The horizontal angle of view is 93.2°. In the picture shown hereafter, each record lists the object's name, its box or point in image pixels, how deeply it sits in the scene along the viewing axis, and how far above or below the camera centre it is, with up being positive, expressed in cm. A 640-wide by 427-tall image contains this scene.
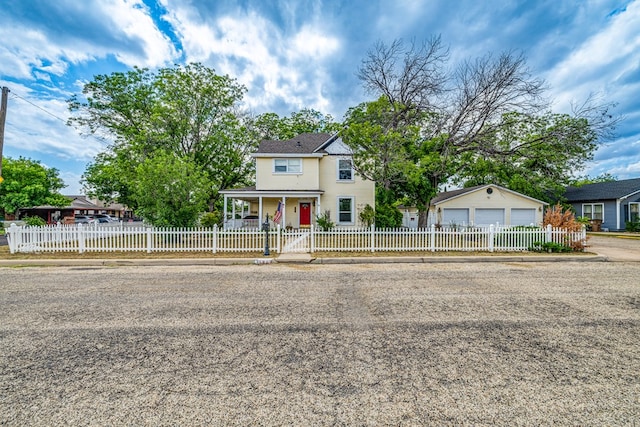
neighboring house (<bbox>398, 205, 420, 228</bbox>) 2620 -14
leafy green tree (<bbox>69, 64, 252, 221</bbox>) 2319 +801
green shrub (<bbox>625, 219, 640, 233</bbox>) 2287 -85
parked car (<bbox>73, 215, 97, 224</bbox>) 3642 -4
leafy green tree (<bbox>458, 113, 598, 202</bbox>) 1629 +354
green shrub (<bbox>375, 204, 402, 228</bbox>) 1833 -3
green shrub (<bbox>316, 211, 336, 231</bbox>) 1811 -31
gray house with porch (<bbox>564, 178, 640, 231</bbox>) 2408 +108
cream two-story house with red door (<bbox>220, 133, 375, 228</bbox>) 2000 +265
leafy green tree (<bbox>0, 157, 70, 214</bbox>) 3095 +332
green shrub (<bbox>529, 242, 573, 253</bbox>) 1169 -124
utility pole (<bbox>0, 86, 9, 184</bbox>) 1198 +447
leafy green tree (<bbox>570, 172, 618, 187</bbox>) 2705 +310
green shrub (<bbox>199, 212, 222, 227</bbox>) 1952 -9
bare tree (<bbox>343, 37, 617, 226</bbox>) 1582 +455
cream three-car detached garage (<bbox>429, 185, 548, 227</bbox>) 2158 +58
